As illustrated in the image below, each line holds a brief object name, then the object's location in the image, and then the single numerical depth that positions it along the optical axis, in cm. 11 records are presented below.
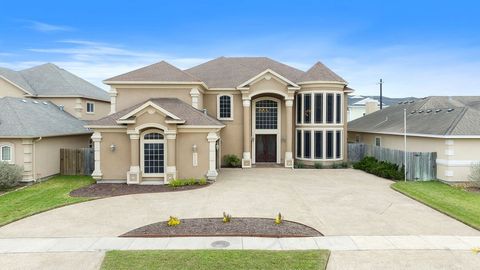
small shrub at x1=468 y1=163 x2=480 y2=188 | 1636
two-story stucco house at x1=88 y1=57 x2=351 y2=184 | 1762
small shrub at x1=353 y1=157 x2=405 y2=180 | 1903
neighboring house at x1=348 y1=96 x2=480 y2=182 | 1702
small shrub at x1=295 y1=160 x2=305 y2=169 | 2386
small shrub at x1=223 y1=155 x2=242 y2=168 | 2391
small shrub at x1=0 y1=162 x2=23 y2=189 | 1608
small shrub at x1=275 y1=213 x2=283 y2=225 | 1045
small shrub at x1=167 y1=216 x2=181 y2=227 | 1030
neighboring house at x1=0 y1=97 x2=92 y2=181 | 1728
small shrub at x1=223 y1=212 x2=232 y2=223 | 1056
